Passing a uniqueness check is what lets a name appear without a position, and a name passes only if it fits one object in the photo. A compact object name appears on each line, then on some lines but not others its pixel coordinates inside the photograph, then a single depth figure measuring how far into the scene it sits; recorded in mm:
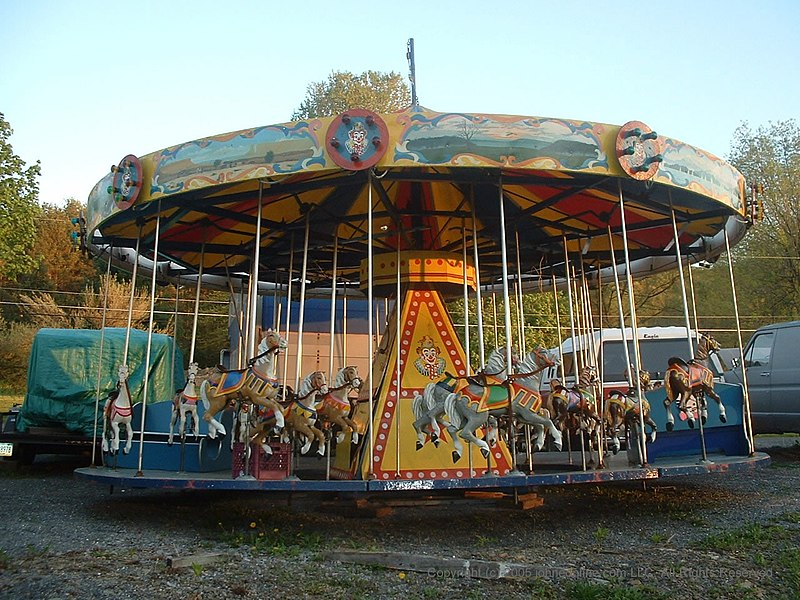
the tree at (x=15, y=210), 20481
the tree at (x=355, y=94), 34688
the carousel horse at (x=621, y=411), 9141
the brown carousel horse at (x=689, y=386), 8602
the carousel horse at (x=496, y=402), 7172
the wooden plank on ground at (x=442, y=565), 5605
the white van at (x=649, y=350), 17328
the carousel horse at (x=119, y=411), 8844
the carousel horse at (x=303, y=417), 7684
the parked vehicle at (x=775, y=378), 13070
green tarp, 13828
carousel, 7387
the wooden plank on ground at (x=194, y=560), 5734
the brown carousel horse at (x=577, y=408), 8867
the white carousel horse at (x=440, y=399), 7262
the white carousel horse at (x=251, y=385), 7535
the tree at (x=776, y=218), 27828
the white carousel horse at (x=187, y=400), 8812
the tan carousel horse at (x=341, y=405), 8070
